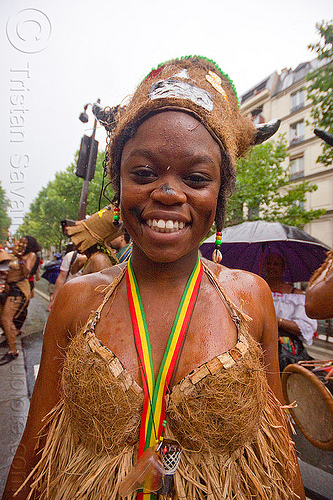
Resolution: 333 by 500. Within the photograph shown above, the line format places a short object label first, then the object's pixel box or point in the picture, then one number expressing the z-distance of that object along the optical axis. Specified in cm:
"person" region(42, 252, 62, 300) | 912
